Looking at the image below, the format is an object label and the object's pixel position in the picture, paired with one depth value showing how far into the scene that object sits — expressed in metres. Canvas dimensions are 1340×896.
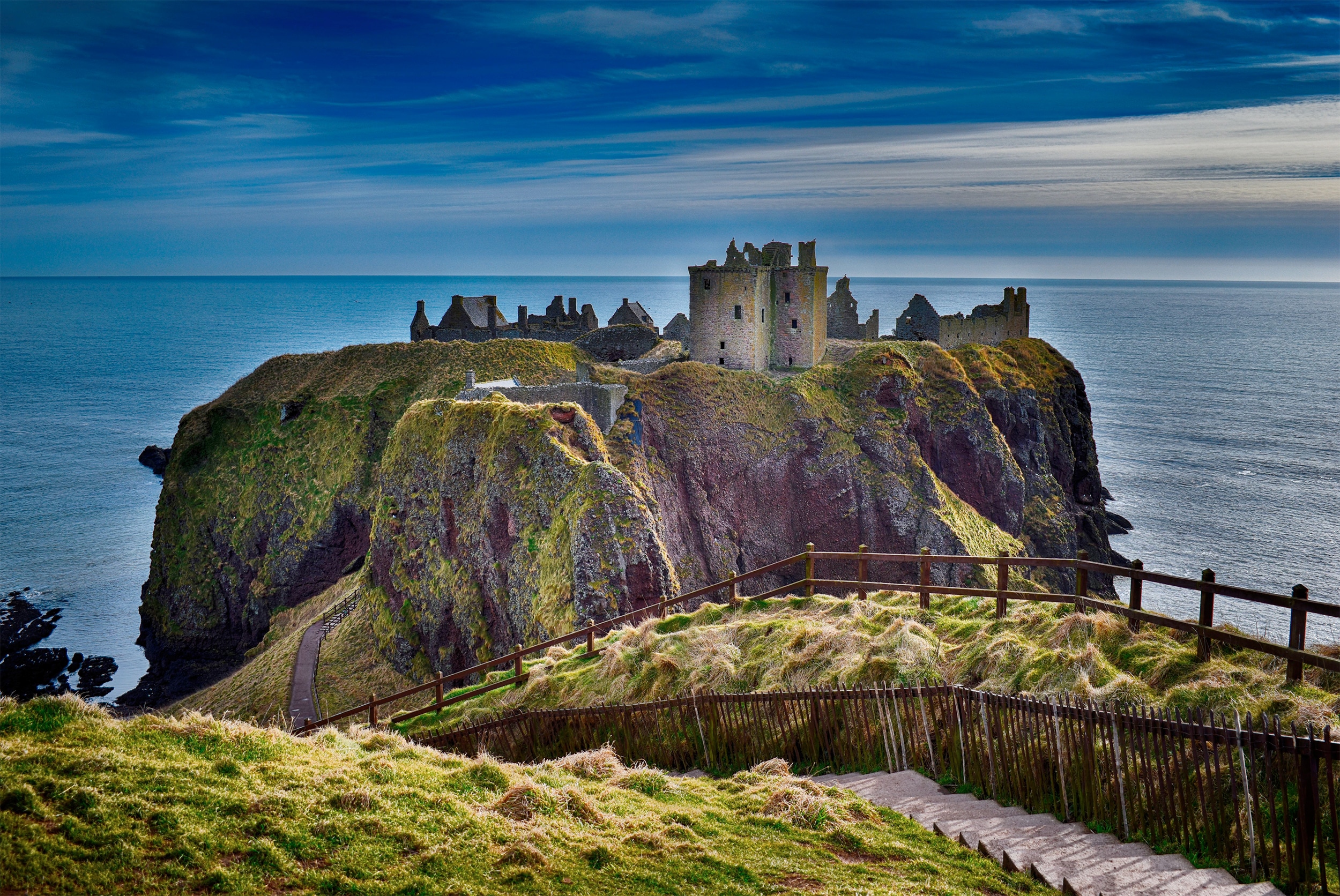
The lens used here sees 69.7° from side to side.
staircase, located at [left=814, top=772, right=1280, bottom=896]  11.09
